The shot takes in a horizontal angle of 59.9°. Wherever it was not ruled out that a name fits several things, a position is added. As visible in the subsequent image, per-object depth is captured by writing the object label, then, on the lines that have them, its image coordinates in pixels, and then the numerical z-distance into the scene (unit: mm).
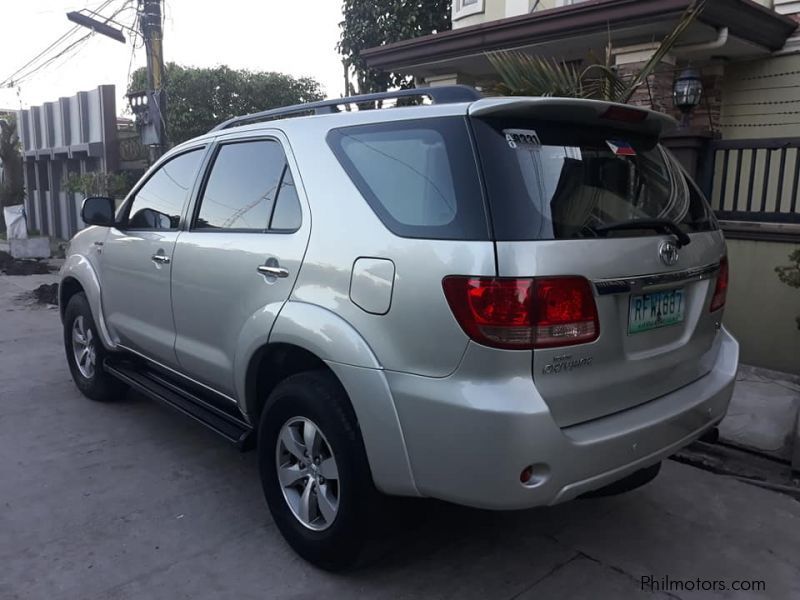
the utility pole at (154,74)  12281
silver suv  2309
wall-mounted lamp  6617
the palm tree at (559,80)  5500
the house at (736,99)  6156
